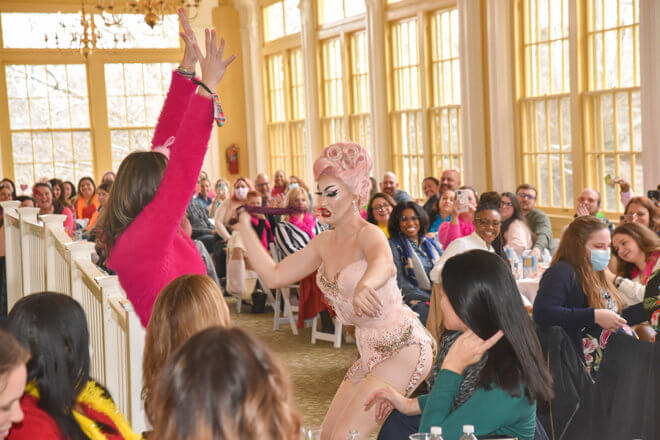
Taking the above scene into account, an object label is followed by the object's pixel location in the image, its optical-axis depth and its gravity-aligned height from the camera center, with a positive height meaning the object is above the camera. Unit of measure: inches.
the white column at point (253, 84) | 585.3 +64.5
